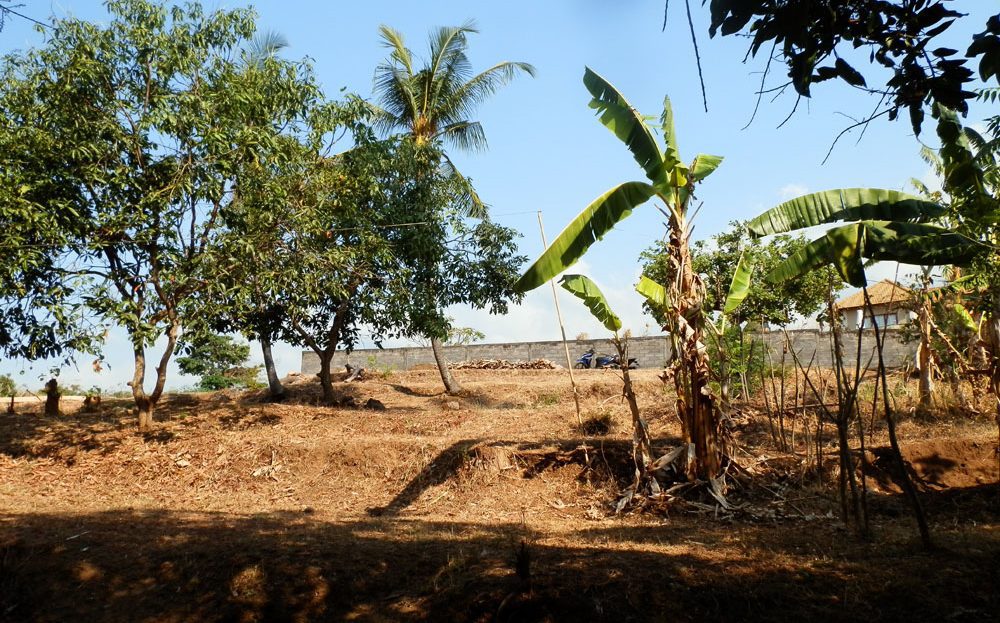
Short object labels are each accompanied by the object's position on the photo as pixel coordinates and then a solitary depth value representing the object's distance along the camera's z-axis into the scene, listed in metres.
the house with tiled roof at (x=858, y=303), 24.51
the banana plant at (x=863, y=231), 7.59
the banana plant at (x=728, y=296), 9.16
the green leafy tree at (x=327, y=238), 12.09
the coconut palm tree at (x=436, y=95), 20.17
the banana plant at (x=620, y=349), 9.47
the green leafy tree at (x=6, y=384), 26.17
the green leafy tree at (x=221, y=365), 26.55
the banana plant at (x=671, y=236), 8.76
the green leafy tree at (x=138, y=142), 11.21
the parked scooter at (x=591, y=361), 27.38
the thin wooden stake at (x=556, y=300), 10.72
